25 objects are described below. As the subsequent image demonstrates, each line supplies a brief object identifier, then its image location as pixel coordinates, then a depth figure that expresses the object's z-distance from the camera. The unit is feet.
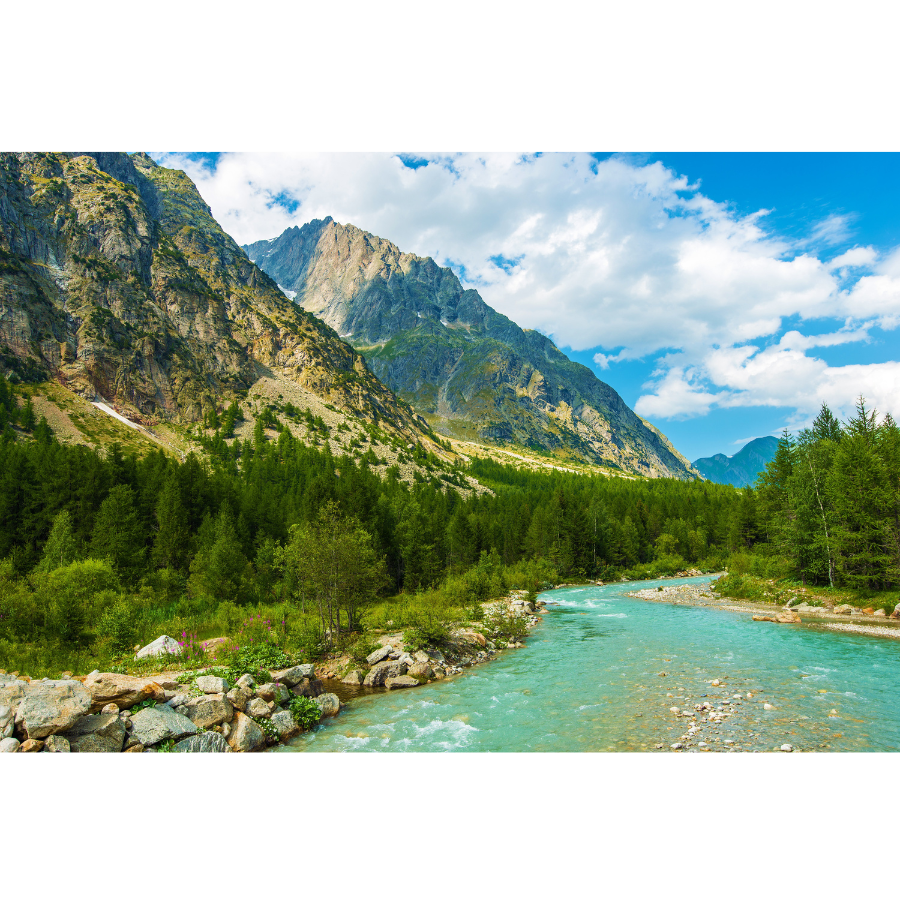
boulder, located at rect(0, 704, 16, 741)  27.89
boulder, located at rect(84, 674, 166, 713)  34.75
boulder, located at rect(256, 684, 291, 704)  44.45
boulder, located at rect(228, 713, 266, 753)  36.81
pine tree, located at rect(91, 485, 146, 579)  111.45
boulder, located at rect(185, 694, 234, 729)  37.76
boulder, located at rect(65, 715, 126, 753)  30.40
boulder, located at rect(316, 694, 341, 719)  46.52
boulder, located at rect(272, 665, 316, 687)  48.45
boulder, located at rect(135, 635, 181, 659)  60.85
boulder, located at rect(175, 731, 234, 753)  34.01
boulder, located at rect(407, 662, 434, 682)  58.75
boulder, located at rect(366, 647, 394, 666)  63.12
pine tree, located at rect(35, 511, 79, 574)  101.55
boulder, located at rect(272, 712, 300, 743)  40.75
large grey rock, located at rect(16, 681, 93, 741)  28.73
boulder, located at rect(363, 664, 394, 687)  57.72
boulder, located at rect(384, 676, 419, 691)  56.54
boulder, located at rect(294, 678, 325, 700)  48.04
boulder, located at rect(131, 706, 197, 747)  33.45
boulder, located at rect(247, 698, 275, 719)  41.57
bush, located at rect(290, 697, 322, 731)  43.24
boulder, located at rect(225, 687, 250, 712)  41.46
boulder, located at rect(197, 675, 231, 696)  42.32
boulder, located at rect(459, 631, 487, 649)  74.33
